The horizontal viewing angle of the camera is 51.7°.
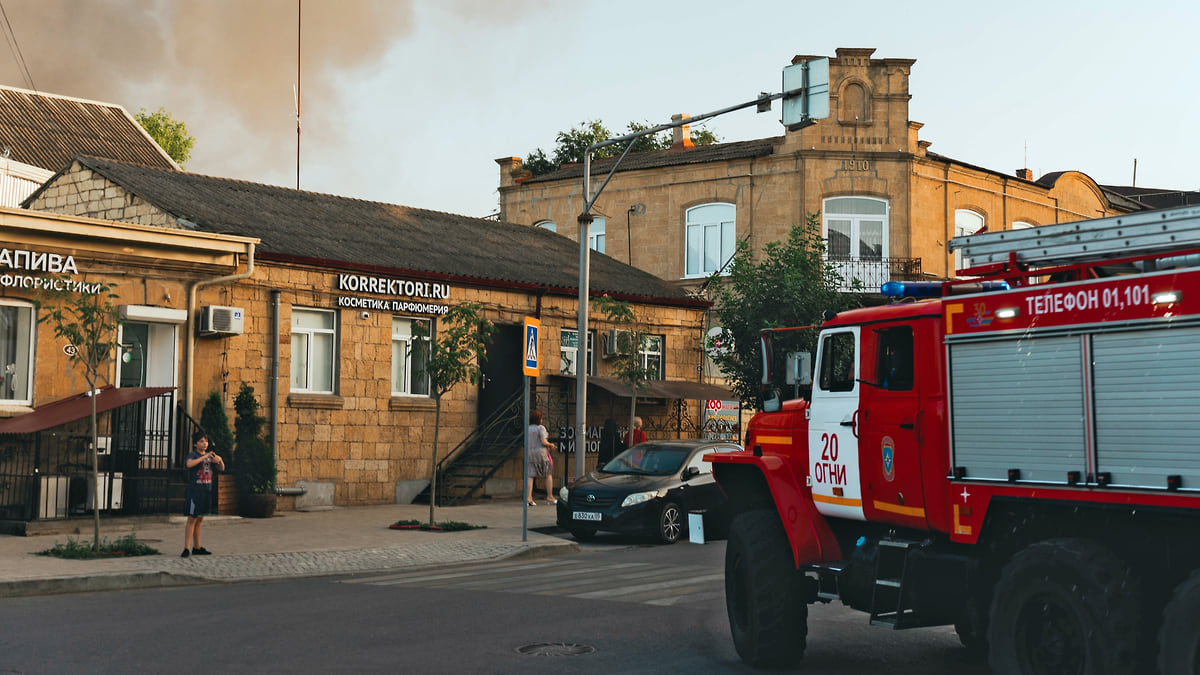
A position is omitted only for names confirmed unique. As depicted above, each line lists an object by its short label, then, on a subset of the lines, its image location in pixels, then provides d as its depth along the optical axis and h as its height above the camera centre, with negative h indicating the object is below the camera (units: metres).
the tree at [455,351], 20.09 +1.09
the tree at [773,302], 28.69 +2.71
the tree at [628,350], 25.50 +1.43
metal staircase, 25.19 -0.79
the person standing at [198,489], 15.71 -0.93
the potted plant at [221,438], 21.38 -0.37
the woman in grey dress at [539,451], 24.25 -0.67
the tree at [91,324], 16.23 +1.25
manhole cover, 9.26 -1.76
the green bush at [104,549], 15.38 -1.69
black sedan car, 18.89 -1.18
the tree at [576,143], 55.72 +12.40
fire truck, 6.48 -0.30
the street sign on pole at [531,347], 17.98 +1.02
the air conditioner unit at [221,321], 21.44 +1.66
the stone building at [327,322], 21.50 +1.80
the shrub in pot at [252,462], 21.31 -0.79
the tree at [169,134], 58.28 +13.37
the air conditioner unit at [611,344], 28.50 +1.70
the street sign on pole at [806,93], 17.14 +4.56
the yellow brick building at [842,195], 34.41 +6.47
